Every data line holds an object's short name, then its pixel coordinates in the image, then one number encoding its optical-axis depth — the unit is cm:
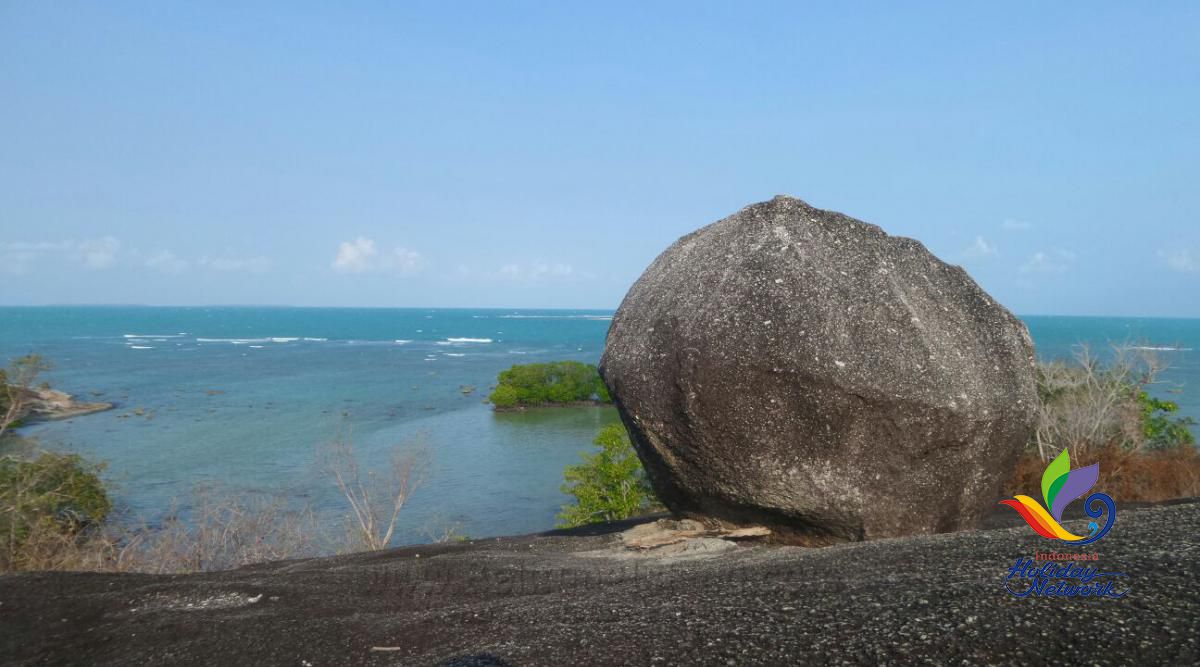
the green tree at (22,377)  1529
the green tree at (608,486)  2330
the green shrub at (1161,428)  2372
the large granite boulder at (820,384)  869
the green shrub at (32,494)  1332
